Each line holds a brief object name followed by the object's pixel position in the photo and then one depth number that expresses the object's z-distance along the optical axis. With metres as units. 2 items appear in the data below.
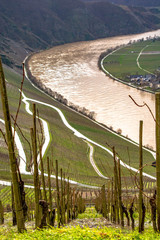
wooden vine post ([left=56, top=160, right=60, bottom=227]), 8.62
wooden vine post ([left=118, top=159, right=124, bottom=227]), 7.72
